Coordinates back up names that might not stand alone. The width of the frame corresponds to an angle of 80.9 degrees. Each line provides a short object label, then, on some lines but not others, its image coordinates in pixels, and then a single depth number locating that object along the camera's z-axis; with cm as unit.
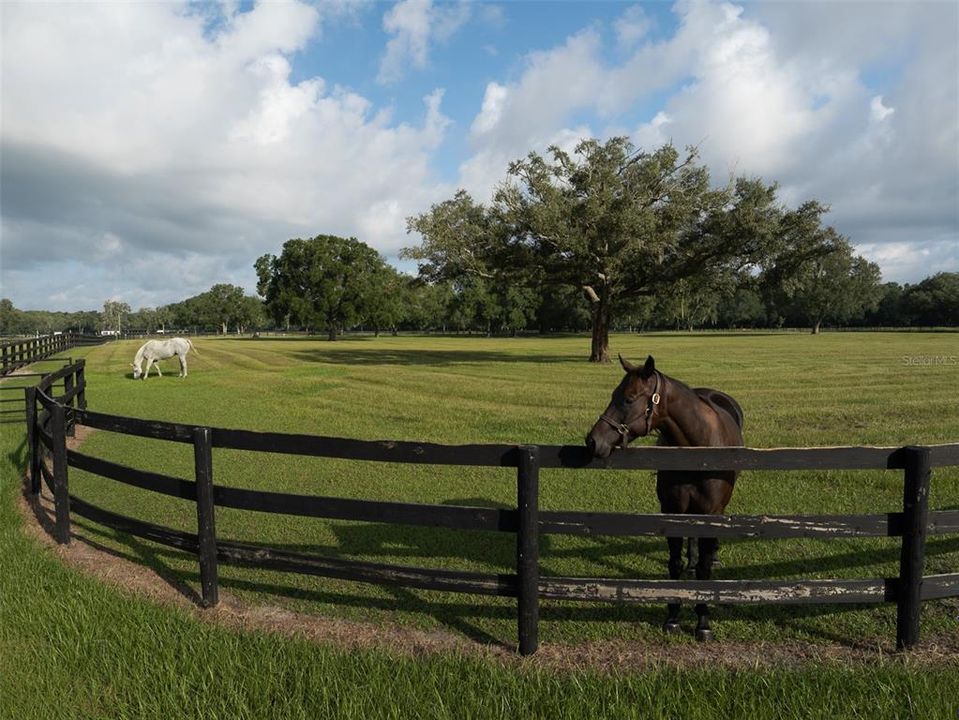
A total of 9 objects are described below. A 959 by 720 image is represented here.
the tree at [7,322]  19042
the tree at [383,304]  8131
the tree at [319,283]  7875
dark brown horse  451
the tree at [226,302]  13788
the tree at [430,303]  11869
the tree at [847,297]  9812
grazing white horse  2677
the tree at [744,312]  13535
